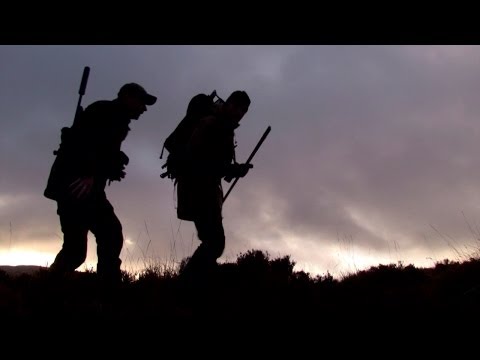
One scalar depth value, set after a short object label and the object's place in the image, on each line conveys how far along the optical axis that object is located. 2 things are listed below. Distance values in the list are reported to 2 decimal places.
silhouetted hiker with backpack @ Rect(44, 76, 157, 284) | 4.59
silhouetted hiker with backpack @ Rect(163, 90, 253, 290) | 4.60
